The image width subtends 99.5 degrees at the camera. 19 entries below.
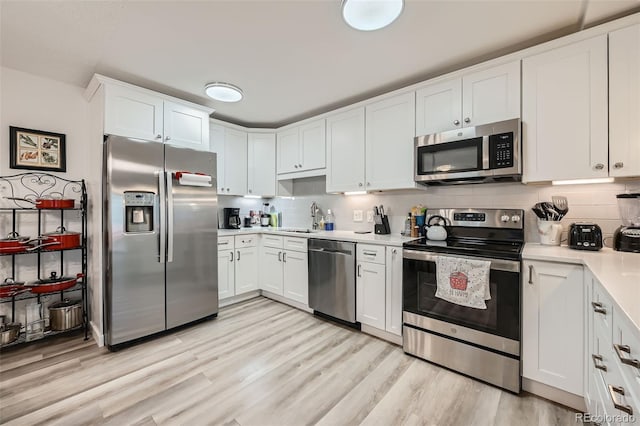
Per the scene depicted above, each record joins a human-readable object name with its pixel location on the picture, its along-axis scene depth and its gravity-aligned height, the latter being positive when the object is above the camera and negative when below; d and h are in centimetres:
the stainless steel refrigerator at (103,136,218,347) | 232 -23
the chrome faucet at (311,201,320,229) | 377 -1
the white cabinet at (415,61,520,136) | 207 +94
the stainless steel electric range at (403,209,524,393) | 179 -69
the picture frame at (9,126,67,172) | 243 +59
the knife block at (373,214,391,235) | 301 -16
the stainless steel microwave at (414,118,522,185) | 202 +47
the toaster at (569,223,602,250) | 181 -17
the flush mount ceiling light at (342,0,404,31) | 150 +116
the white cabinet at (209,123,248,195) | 356 +75
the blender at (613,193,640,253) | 170 -9
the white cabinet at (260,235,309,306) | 311 -68
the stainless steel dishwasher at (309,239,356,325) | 267 -69
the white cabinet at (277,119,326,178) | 336 +83
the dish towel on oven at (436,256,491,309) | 186 -49
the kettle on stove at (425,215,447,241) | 238 -18
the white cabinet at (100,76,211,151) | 240 +94
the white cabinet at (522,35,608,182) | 177 +69
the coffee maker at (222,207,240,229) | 380 -8
